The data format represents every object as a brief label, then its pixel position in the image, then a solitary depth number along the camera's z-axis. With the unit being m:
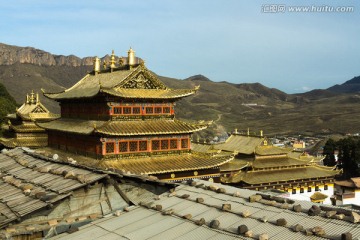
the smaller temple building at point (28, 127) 41.22
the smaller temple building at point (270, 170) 39.62
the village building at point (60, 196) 10.89
